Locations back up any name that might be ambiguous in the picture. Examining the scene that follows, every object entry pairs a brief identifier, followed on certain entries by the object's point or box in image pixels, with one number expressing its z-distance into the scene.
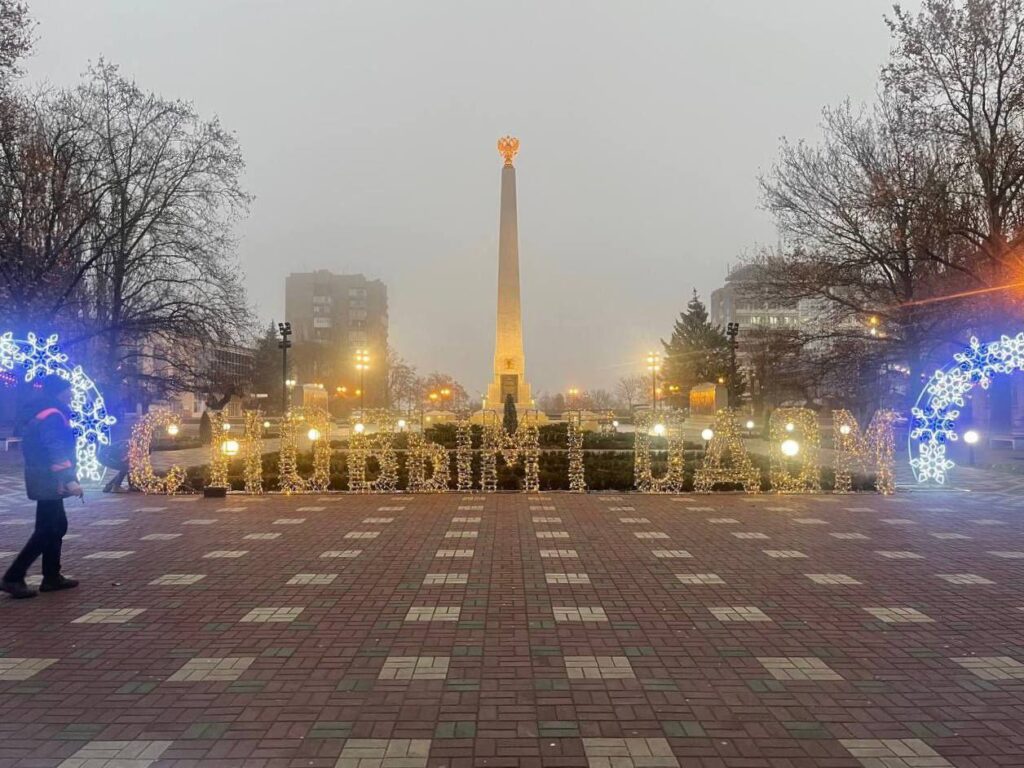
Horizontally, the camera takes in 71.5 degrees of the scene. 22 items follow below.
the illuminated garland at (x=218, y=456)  16.41
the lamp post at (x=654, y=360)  65.56
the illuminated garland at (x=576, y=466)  17.23
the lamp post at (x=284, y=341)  35.94
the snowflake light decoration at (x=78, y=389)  15.59
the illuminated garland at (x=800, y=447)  17.16
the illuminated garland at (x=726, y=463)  17.05
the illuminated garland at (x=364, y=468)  17.08
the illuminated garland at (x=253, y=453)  16.64
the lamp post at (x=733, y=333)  39.53
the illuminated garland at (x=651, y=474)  17.19
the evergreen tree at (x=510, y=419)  33.34
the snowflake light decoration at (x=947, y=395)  16.91
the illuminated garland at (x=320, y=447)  16.91
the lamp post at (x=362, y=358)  64.56
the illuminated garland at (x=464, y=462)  17.20
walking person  7.62
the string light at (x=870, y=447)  16.92
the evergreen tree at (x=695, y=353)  76.19
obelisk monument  49.50
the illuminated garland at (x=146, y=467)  16.64
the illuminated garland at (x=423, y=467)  16.83
